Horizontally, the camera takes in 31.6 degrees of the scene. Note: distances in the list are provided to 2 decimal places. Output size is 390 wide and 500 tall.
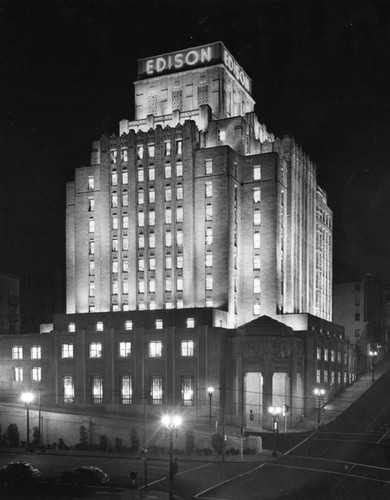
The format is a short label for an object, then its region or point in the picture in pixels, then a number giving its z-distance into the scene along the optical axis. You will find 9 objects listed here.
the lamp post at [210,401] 79.97
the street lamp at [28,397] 73.19
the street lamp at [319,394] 85.31
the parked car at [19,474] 46.20
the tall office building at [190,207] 106.81
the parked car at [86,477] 49.38
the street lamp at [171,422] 49.81
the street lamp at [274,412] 66.97
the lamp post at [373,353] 119.20
